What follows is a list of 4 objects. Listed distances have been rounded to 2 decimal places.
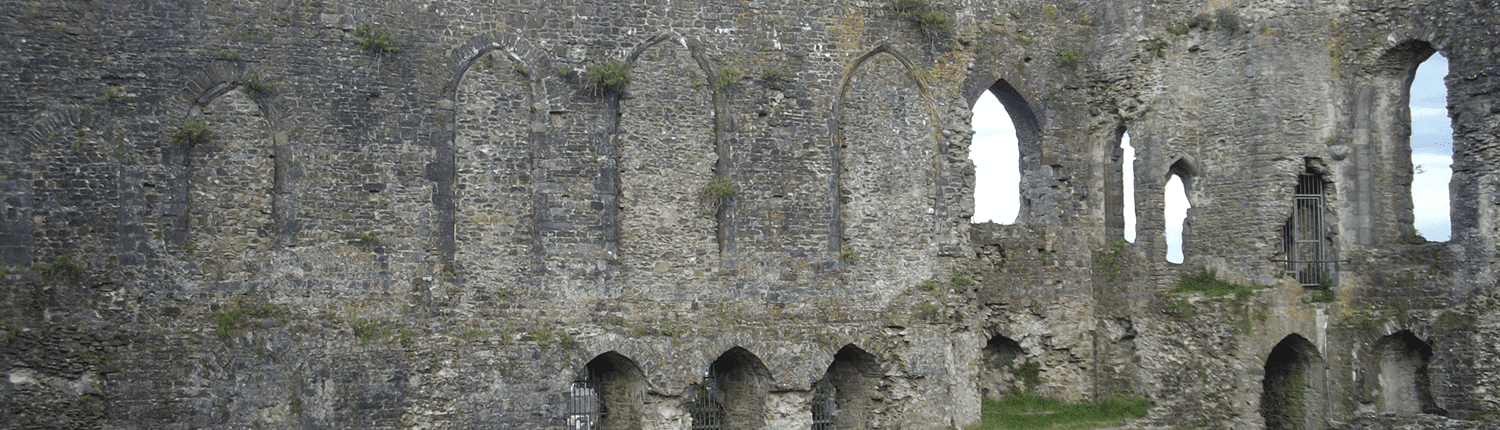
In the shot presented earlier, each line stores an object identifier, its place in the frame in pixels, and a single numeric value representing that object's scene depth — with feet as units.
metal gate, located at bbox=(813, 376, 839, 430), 67.62
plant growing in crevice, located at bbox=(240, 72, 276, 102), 53.47
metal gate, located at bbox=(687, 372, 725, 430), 64.34
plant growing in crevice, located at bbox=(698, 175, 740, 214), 59.77
